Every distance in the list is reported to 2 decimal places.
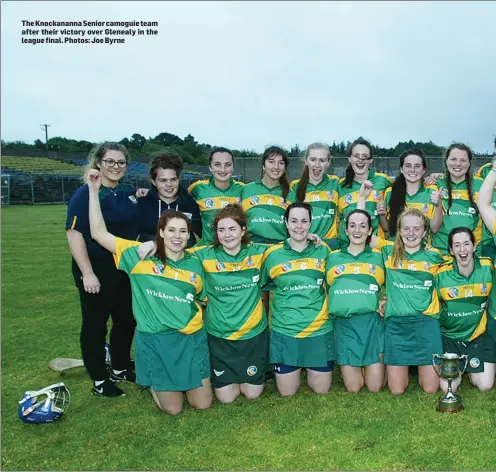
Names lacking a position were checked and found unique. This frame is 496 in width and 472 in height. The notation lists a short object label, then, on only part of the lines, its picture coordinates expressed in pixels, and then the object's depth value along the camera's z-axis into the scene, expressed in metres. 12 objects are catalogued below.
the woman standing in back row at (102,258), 4.05
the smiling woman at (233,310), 4.13
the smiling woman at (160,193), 4.39
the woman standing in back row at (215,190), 4.79
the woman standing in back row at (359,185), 4.83
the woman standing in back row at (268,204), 4.80
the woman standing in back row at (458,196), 4.68
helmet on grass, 3.71
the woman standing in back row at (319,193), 4.80
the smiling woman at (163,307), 3.91
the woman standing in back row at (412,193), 4.66
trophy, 3.75
